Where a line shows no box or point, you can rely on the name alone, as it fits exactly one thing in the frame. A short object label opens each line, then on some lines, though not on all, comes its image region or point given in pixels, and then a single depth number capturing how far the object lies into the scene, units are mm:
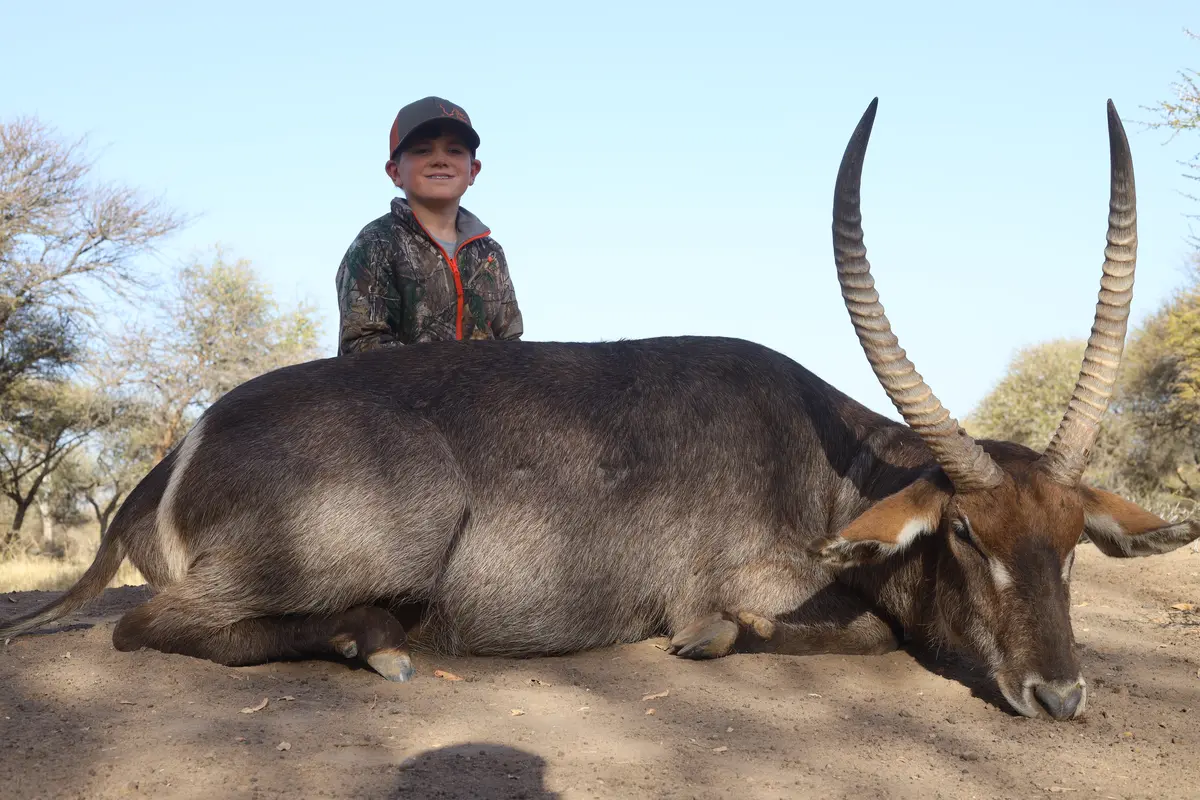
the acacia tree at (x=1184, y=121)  11000
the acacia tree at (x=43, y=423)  21188
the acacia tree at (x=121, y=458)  22625
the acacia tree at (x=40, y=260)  19266
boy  6117
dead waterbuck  4043
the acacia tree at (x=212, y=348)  22234
